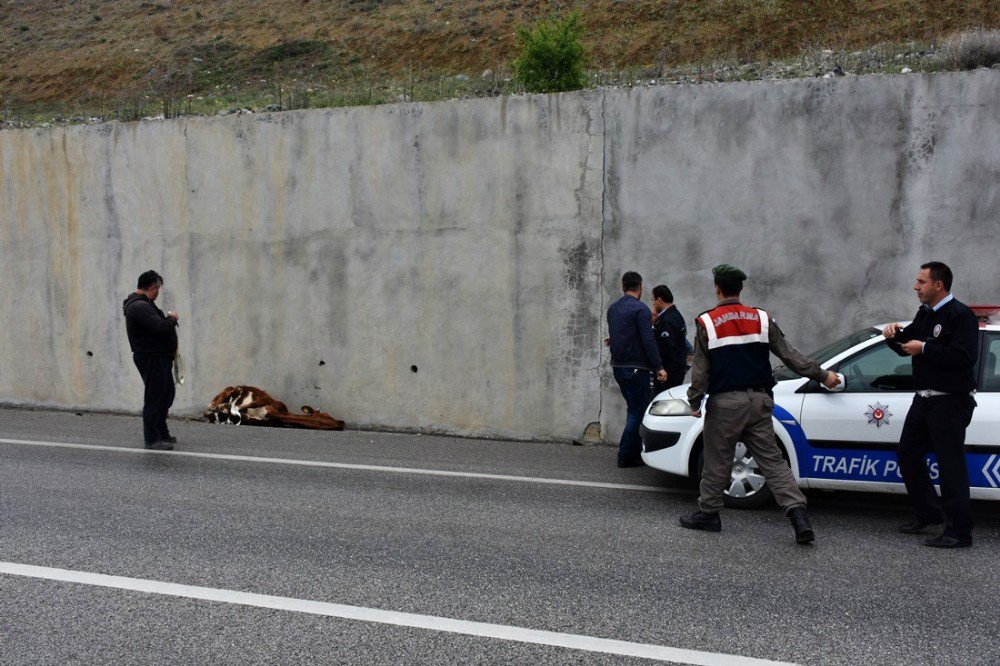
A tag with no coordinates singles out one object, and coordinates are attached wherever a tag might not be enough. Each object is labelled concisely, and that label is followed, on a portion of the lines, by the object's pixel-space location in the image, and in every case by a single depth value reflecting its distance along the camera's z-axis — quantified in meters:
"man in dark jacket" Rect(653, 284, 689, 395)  8.89
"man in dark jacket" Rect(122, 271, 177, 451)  9.39
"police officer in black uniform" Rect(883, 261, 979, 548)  5.81
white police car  6.29
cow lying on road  11.30
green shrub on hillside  19.00
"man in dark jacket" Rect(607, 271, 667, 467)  8.54
